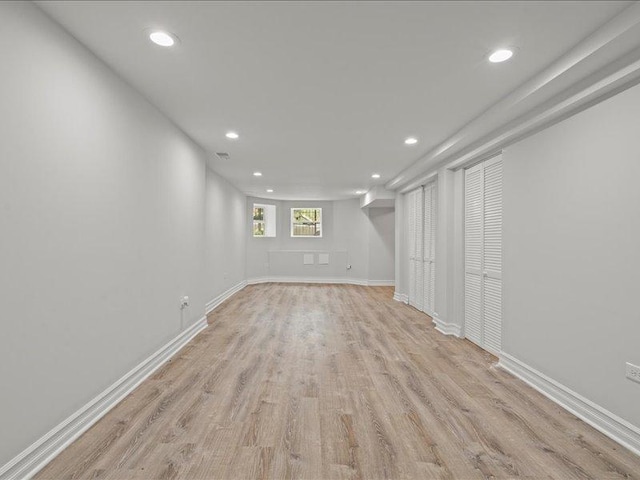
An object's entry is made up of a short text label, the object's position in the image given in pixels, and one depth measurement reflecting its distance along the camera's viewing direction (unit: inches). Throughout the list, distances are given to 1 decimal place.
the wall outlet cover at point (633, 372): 74.1
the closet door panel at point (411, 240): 237.3
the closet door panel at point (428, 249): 206.7
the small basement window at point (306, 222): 382.9
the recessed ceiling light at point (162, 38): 75.3
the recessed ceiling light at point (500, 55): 81.8
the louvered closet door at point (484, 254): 133.8
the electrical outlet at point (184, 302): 143.1
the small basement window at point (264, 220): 360.5
